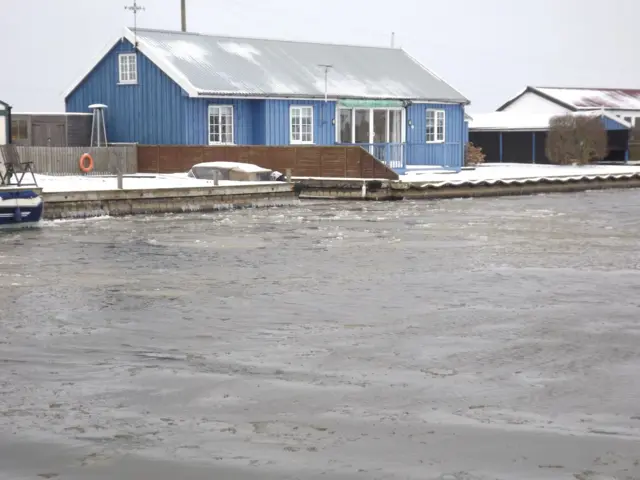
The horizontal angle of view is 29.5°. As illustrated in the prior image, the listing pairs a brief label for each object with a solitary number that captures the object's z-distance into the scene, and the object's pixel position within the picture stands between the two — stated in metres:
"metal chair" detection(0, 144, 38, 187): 26.02
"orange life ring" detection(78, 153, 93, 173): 37.84
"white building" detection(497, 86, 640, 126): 64.31
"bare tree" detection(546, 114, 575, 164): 55.91
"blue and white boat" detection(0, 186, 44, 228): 25.09
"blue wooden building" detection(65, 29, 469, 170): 41.66
